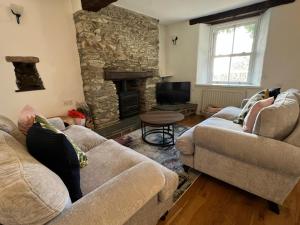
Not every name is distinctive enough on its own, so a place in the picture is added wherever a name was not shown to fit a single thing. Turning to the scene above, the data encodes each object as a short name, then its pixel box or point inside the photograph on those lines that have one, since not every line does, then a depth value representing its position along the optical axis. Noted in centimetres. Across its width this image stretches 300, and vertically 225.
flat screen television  423
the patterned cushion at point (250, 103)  201
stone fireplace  286
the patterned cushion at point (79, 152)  117
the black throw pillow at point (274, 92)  197
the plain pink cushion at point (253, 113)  158
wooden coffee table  234
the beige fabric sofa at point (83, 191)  53
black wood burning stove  363
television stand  391
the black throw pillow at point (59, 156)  78
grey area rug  176
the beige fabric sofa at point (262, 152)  122
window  360
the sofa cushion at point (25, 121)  130
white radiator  360
